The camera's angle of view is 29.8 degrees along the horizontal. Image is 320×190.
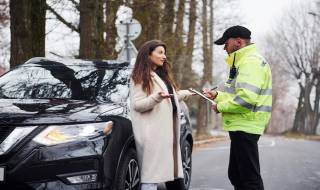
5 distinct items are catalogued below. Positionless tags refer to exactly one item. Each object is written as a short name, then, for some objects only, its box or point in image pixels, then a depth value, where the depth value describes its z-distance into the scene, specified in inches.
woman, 205.8
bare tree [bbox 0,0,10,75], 818.8
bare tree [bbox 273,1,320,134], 1854.1
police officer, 196.7
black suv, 188.9
